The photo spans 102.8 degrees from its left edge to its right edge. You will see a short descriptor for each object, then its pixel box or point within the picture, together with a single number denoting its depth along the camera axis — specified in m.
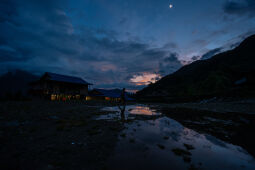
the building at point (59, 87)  30.14
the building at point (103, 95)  57.55
